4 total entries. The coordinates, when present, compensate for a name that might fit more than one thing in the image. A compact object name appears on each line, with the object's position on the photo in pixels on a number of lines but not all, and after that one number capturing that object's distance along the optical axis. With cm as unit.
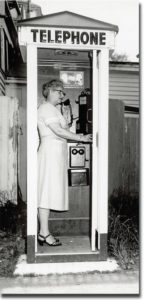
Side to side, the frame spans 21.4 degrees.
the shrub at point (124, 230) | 409
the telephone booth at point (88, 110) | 378
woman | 416
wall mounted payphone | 479
